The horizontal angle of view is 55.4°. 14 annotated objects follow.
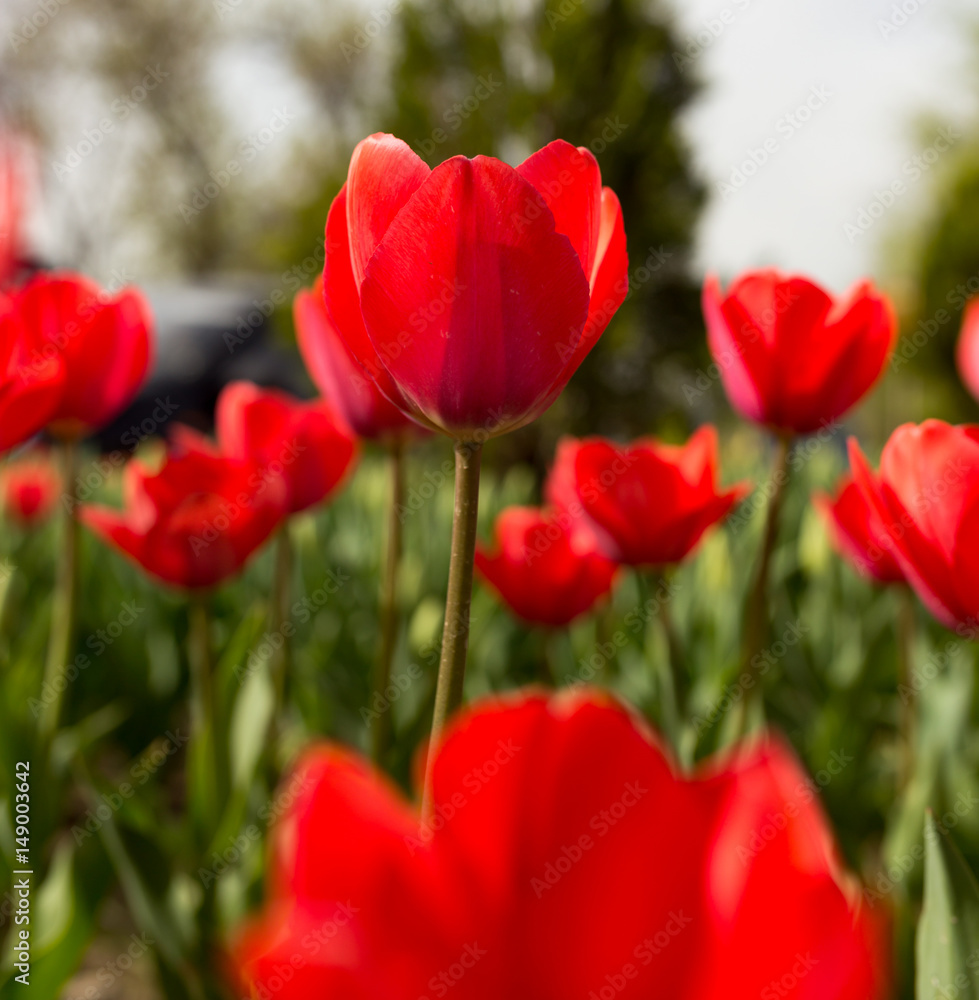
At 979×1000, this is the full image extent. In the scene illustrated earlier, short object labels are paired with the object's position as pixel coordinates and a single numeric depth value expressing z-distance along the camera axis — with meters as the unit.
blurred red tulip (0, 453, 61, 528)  2.08
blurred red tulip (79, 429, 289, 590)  0.83
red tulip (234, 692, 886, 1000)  0.17
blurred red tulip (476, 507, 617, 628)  0.87
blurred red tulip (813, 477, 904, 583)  0.74
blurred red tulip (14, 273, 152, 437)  0.76
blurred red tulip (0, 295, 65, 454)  0.57
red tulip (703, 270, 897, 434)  0.66
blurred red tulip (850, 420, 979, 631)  0.45
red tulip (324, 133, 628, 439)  0.33
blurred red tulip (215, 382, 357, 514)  0.92
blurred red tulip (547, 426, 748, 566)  0.70
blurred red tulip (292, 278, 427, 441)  0.76
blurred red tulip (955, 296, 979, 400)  1.28
